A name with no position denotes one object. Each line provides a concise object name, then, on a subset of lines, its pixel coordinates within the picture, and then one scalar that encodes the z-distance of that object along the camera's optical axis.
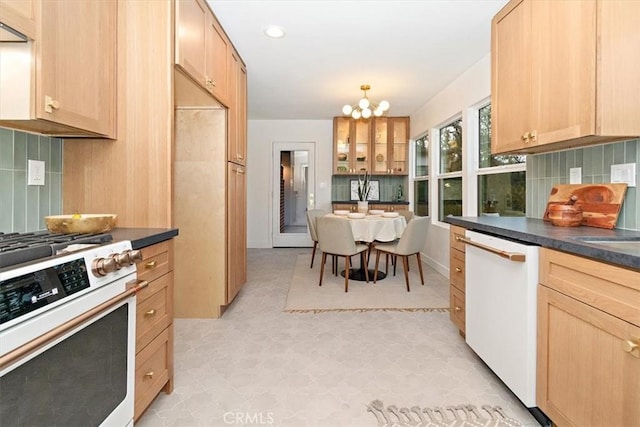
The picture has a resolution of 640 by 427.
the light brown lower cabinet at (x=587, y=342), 1.03
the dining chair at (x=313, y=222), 4.47
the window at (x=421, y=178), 5.16
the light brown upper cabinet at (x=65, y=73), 1.26
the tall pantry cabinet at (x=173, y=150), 1.79
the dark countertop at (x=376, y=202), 5.65
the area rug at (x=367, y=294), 3.05
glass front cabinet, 5.77
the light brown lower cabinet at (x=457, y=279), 2.25
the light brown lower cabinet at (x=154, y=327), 1.41
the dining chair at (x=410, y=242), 3.51
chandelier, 3.77
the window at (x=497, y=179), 2.91
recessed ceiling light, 2.67
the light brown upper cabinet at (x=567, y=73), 1.47
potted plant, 5.69
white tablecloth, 3.70
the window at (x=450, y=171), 4.09
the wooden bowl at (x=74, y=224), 1.41
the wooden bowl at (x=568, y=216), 1.79
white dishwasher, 1.47
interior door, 6.18
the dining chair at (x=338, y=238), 3.47
